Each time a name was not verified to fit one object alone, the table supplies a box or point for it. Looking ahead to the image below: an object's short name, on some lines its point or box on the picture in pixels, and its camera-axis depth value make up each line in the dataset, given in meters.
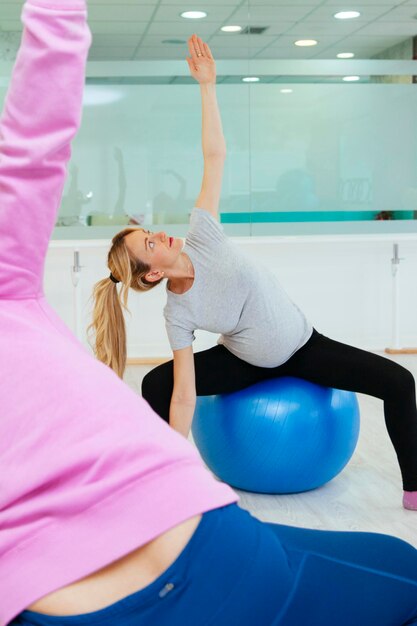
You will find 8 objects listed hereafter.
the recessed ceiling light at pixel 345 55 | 5.73
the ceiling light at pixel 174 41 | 5.64
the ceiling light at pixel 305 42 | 5.72
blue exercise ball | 2.82
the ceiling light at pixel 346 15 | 5.74
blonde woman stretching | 2.73
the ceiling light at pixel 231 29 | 5.66
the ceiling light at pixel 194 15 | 5.63
